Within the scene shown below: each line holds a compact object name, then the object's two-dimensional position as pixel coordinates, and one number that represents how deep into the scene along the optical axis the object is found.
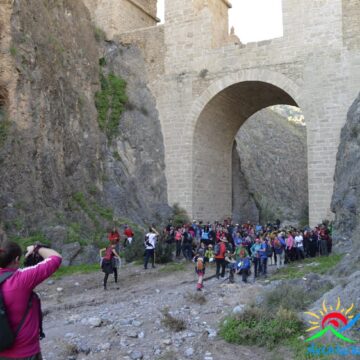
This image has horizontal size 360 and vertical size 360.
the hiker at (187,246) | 15.83
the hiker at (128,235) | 15.83
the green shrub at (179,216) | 19.59
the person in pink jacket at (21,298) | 3.03
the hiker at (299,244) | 14.75
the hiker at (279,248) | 13.89
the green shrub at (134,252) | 15.23
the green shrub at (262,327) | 5.95
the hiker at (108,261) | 10.95
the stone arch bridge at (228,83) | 17.56
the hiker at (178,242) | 16.08
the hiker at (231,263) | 10.89
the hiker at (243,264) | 10.87
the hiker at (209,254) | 12.37
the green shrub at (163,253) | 15.11
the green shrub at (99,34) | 21.19
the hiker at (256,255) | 11.88
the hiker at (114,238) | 12.88
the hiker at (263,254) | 11.97
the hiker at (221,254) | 11.32
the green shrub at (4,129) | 13.61
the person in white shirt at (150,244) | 13.38
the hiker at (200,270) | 9.96
